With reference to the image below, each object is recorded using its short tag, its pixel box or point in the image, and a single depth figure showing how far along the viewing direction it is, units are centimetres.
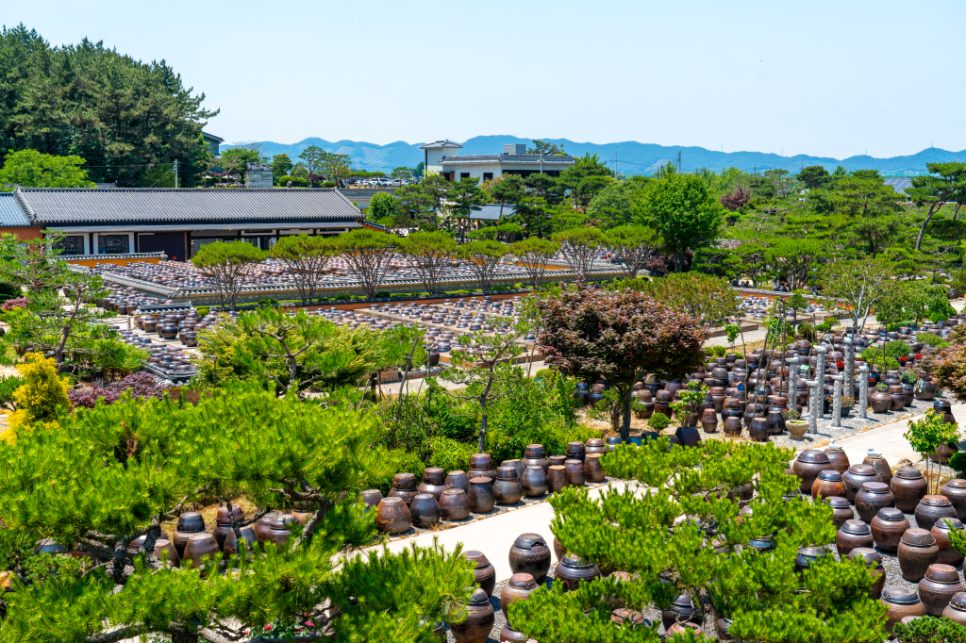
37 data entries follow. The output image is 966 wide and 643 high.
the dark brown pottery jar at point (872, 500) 1375
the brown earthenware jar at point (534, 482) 1554
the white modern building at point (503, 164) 8912
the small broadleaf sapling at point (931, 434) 1605
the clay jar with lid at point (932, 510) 1314
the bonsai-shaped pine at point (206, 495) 642
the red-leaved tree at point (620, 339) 1773
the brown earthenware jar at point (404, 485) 1439
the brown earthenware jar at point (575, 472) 1587
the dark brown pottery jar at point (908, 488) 1451
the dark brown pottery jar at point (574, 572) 1020
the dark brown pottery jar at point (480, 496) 1461
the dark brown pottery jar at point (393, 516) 1352
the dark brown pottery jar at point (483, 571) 1050
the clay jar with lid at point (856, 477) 1440
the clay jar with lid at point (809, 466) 1559
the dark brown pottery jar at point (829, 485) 1455
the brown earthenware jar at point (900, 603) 1000
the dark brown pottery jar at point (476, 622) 986
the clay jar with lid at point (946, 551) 1215
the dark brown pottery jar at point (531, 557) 1131
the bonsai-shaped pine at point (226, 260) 3700
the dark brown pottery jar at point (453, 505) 1425
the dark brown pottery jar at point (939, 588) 1044
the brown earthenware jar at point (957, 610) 933
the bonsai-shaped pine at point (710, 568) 753
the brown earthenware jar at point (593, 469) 1631
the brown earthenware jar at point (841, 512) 1299
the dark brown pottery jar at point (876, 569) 1071
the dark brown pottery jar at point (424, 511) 1392
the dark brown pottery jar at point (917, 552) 1180
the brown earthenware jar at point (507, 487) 1510
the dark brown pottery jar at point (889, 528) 1276
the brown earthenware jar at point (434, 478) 1480
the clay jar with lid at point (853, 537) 1204
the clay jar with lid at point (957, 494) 1393
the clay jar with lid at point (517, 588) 1001
